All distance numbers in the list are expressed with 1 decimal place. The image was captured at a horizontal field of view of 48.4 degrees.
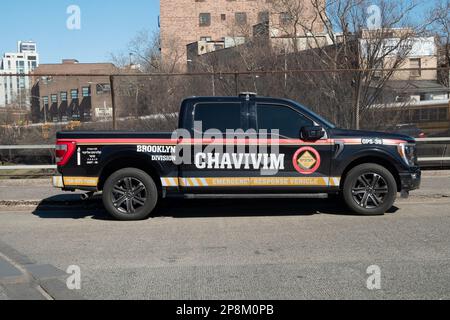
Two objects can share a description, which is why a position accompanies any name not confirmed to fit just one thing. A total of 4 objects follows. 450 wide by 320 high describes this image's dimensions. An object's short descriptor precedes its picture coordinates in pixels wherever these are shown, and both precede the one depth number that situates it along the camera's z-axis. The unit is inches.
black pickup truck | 316.2
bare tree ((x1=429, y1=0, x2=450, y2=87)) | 566.6
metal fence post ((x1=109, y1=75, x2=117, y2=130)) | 466.6
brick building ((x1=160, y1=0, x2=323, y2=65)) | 3257.9
